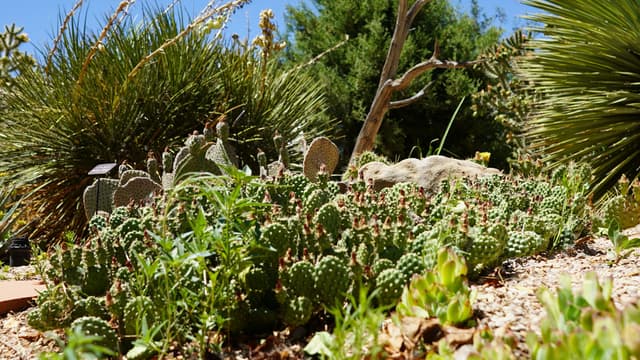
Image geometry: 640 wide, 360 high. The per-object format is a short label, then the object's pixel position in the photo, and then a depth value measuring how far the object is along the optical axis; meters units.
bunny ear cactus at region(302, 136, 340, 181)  4.34
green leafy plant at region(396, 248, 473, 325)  1.93
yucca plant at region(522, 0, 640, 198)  5.55
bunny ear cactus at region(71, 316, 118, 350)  2.13
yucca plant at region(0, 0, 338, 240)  5.57
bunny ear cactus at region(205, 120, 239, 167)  3.98
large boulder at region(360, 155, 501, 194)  4.77
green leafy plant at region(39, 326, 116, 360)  1.23
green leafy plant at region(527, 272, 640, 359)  1.40
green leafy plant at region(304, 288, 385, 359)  1.60
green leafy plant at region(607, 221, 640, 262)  2.75
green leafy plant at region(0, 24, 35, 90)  4.12
